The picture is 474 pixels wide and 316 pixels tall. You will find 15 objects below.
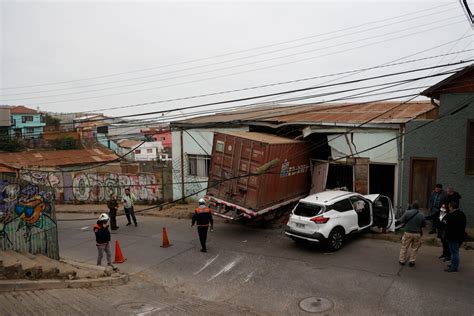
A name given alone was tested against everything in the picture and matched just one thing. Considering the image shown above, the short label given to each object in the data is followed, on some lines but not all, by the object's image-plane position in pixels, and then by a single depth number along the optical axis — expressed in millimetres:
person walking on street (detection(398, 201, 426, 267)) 9367
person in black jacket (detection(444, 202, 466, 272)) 8648
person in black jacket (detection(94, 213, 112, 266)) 10312
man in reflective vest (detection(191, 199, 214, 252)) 11609
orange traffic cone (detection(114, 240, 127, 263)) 11305
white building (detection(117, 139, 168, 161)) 68362
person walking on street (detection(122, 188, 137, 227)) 15578
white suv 10828
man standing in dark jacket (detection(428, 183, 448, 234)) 11227
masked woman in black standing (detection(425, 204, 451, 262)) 9234
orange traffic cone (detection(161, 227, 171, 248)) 12539
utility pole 19703
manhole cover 7670
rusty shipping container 12672
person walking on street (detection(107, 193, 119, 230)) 14977
